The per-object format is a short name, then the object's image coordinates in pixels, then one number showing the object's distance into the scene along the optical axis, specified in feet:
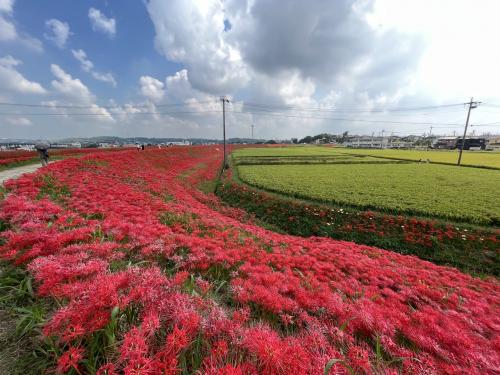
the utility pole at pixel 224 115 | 98.34
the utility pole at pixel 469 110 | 110.34
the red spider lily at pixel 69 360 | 5.08
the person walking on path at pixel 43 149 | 47.17
